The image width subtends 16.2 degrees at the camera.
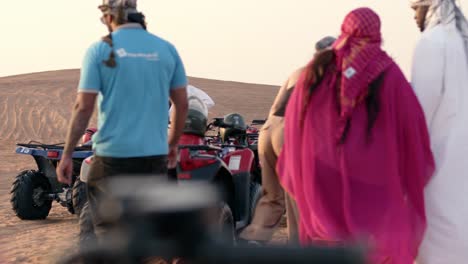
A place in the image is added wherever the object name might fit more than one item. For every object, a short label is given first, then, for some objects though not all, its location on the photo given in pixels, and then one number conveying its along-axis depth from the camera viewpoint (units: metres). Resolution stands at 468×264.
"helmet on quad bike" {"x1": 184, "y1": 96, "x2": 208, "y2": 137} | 13.66
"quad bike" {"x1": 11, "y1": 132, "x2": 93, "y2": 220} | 19.71
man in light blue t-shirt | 8.16
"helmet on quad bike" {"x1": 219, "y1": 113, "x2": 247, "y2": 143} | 17.44
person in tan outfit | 10.12
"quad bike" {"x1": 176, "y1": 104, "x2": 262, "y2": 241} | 12.93
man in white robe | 7.50
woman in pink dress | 6.92
